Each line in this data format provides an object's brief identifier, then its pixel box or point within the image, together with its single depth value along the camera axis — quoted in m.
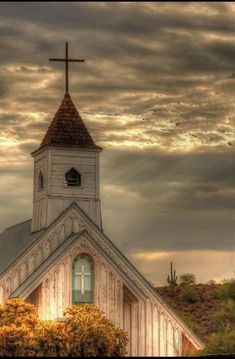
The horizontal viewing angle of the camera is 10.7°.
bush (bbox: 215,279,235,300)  79.50
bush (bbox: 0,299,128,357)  48.62
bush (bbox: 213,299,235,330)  70.19
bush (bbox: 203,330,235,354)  53.97
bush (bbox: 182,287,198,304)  91.12
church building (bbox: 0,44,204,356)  54.12
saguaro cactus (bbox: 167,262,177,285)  80.01
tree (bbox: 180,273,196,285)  94.94
